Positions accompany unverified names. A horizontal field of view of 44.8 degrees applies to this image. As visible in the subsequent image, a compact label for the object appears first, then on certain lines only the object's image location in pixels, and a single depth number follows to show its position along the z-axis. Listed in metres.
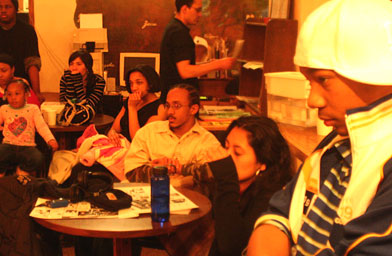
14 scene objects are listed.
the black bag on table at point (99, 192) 2.21
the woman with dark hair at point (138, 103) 3.77
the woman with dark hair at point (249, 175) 1.74
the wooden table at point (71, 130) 4.14
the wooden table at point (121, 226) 2.00
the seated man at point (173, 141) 2.98
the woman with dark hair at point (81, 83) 4.35
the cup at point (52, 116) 4.20
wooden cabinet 3.28
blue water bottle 2.11
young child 4.02
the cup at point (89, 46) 5.87
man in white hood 0.81
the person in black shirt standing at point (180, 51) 3.71
